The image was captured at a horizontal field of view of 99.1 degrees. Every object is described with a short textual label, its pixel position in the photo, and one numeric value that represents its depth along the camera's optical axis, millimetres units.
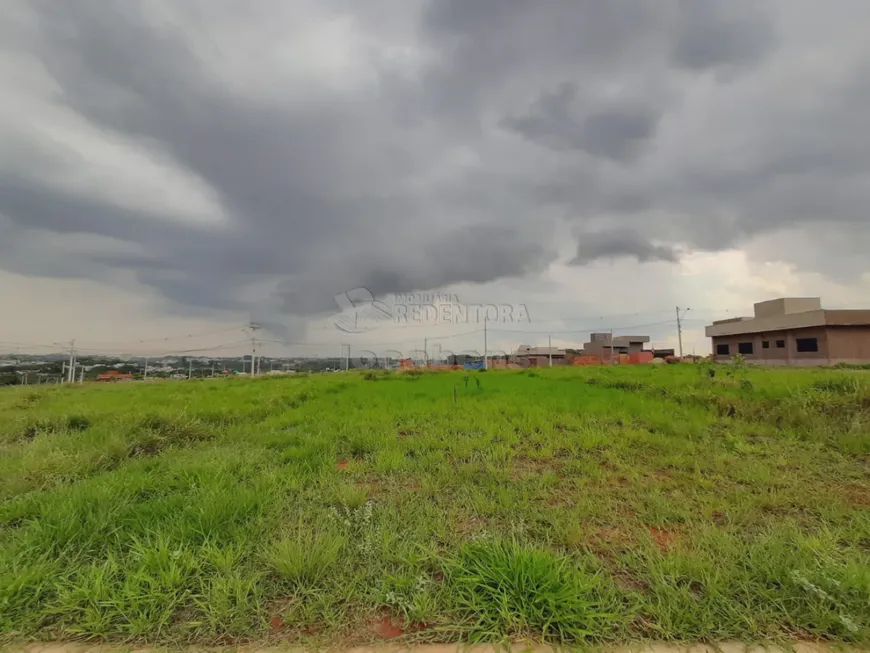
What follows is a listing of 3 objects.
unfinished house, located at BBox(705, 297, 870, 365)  23391
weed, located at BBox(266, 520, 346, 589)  1859
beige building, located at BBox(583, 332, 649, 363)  41919
